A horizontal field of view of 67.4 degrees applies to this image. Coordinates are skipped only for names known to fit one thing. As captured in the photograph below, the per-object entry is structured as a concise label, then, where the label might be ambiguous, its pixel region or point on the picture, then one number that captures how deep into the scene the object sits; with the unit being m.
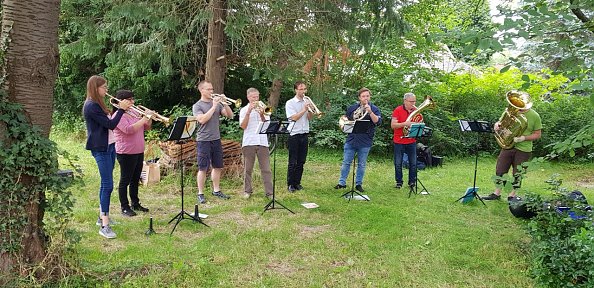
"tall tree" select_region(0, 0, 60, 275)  3.17
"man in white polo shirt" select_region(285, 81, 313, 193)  6.87
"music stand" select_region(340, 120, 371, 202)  6.59
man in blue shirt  7.04
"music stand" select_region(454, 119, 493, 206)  6.60
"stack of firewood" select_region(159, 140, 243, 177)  7.76
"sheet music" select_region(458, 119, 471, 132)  6.70
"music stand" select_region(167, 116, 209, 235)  5.13
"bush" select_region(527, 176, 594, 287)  3.56
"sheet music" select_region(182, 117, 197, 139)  5.45
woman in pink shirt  5.30
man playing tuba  6.49
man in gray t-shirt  6.25
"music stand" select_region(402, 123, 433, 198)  6.87
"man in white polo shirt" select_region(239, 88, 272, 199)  6.40
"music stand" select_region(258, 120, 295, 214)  5.89
